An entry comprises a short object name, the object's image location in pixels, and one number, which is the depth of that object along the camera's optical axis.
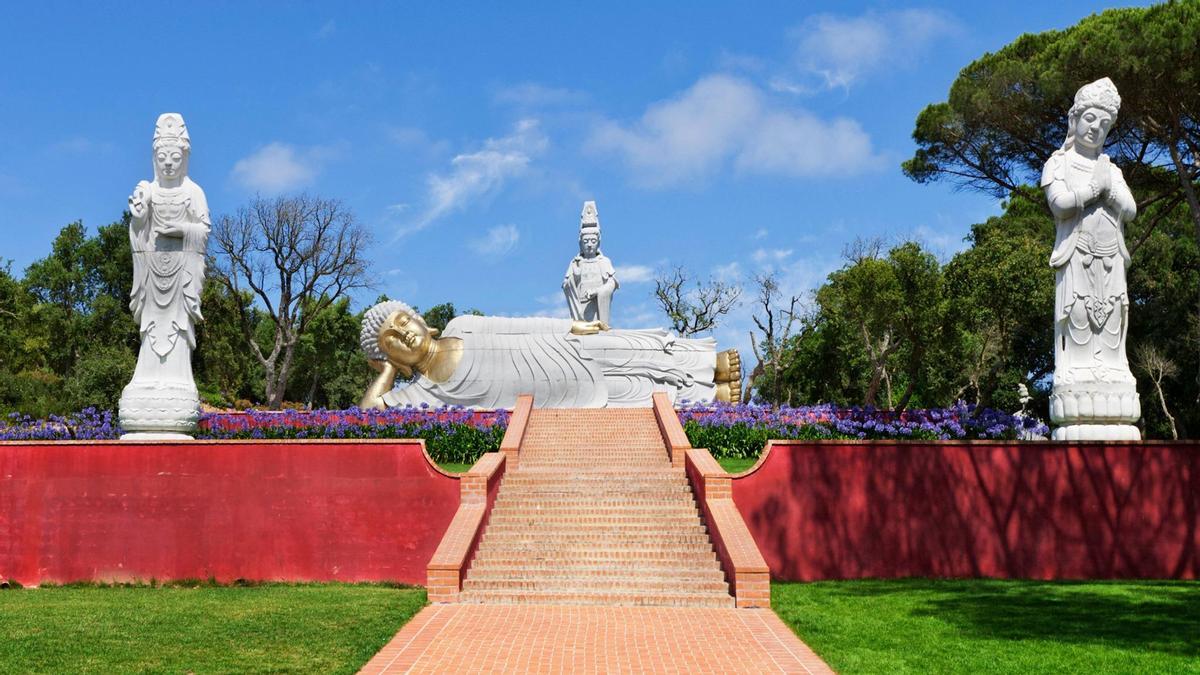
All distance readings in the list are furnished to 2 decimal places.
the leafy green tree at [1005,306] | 20.59
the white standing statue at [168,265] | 11.36
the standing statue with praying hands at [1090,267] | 10.68
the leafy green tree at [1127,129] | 15.44
